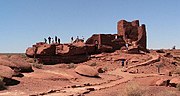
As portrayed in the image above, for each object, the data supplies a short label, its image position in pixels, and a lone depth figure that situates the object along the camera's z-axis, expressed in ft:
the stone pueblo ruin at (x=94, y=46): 135.85
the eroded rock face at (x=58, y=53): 134.92
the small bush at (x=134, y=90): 46.45
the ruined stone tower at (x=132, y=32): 165.27
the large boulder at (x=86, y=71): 84.99
